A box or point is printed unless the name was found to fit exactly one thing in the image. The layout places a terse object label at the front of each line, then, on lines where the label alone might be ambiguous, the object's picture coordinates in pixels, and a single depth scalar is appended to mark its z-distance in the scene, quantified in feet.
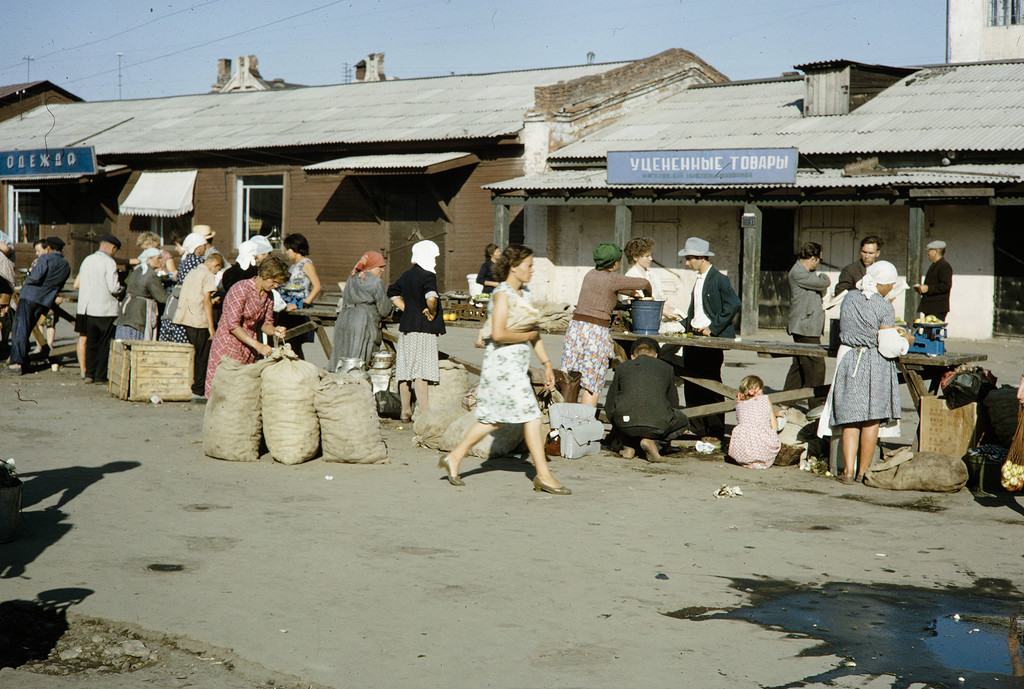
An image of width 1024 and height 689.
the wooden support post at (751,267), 66.08
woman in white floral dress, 24.49
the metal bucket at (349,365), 34.37
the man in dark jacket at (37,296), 43.32
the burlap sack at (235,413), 27.14
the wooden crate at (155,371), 36.99
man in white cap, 42.50
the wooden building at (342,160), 81.25
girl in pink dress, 28.27
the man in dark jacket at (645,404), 28.86
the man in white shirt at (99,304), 40.55
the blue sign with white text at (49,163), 100.68
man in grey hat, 31.42
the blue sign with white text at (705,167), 63.93
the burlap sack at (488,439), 28.76
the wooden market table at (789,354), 26.43
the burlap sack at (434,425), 29.81
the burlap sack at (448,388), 33.99
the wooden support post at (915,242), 59.36
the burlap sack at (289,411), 27.09
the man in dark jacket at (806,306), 33.27
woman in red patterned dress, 29.48
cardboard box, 25.93
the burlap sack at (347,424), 27.17
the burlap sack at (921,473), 24.85
